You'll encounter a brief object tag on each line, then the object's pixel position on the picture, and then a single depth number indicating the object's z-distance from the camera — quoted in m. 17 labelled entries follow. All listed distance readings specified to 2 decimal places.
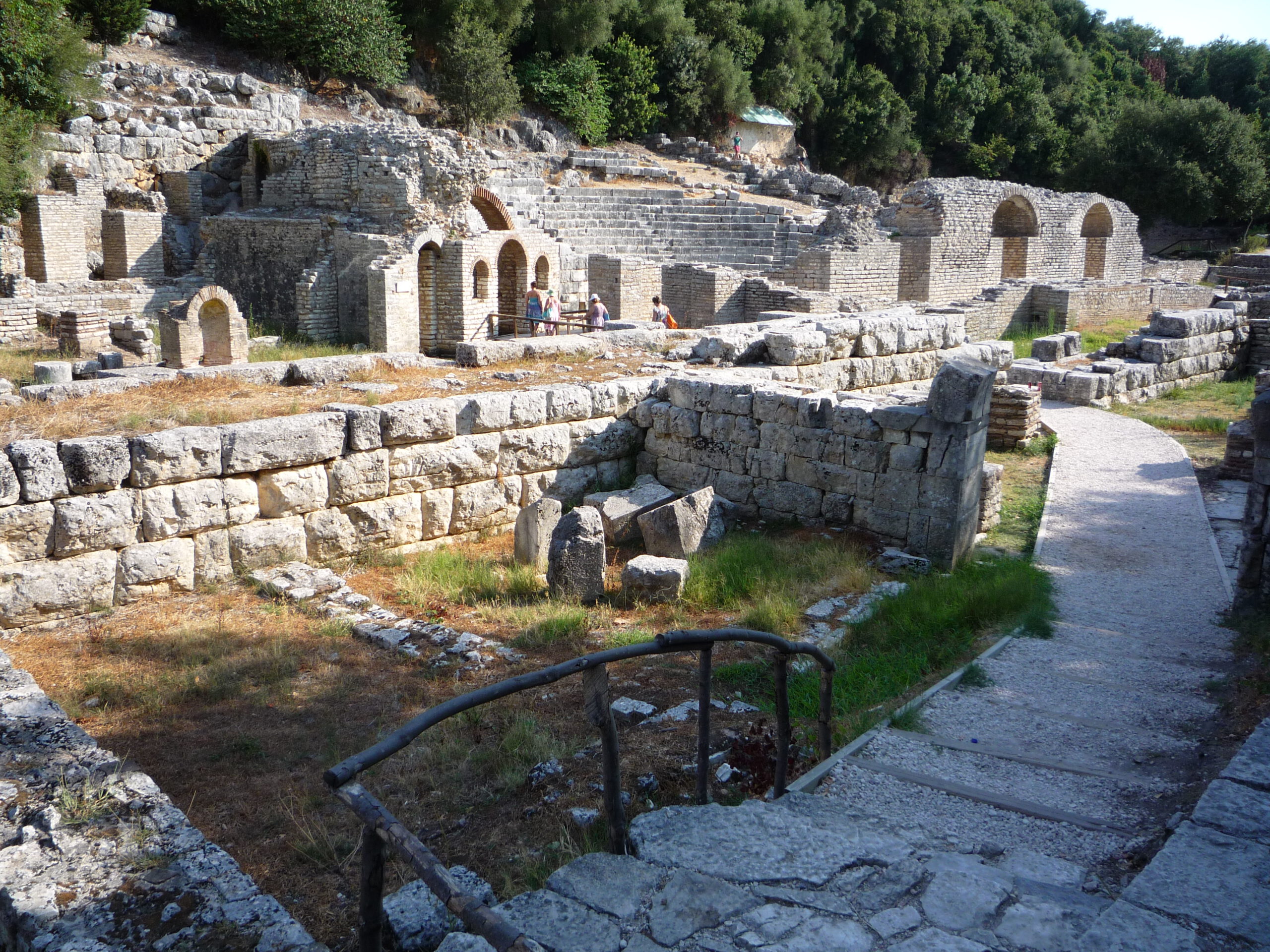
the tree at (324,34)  28.92
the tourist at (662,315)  16.67
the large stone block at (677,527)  7.77
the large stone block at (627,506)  8.25
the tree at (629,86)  39.41
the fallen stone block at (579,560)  6.96
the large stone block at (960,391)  7.48
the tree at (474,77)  32.69
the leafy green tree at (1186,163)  41.25
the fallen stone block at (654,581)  6.97
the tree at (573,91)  36.34
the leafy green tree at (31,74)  19.89
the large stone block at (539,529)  7.58
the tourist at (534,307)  17.22
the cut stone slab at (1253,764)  3.41
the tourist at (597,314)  15.31
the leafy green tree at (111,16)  25.91
